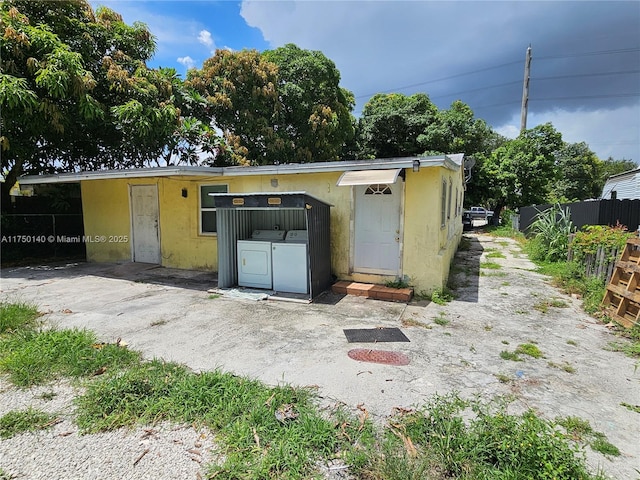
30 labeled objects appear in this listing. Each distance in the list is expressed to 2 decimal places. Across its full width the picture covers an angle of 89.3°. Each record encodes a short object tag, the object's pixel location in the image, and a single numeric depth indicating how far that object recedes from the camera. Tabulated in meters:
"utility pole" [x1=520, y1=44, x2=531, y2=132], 19.61
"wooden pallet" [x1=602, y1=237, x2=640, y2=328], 4.59
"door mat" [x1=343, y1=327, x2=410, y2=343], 4.20
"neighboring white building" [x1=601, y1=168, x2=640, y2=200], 15.07
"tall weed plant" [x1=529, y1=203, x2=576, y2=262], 9.02
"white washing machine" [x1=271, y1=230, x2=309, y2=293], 6.05
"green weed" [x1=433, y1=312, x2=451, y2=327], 4.84
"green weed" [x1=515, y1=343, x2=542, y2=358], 3.83
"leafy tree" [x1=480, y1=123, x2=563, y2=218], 18.44
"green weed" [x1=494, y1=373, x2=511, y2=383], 3.21
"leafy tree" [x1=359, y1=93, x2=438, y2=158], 19.33
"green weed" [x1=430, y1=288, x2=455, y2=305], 5.85
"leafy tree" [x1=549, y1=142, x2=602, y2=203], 30.67
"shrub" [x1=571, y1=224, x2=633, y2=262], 5.69
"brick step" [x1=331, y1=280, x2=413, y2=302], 5.89
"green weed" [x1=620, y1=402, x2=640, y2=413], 2.74
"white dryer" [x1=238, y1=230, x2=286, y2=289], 6.43
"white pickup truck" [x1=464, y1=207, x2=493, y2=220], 29.80
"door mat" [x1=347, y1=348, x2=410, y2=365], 3.60
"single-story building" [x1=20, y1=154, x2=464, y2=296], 5.92
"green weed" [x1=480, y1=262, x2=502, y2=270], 9.01
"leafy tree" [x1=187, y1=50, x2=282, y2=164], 13.19
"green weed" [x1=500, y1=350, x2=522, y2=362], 3.70
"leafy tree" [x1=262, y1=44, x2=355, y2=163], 14.76
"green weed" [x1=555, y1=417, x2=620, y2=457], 2.24
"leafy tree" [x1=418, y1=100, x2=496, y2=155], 18.39
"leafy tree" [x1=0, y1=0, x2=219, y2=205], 7.45
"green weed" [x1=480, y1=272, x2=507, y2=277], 8.14
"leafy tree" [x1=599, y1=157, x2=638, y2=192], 38.15
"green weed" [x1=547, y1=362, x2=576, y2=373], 3.46
